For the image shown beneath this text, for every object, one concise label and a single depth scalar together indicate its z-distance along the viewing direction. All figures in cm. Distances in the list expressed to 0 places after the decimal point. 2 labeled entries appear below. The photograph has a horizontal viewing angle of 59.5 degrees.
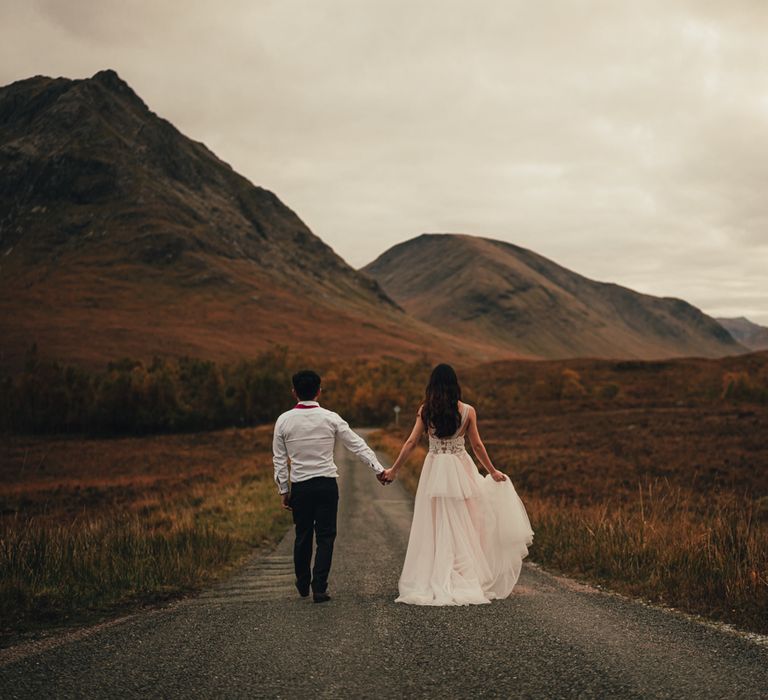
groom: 845
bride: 855
